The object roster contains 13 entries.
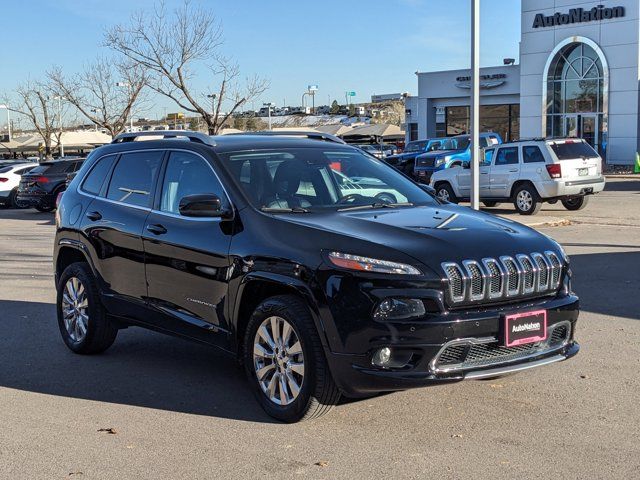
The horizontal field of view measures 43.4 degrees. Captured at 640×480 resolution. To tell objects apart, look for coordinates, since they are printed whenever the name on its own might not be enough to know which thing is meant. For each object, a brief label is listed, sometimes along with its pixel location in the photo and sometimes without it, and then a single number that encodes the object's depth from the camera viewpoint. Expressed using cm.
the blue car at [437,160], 2695
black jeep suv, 457
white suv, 1894
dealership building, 3788
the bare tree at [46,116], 4792
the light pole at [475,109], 1577
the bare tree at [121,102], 3553
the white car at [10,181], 2819
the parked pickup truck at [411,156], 3128
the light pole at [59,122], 4980
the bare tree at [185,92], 2608
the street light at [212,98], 2807
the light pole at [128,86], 3699
